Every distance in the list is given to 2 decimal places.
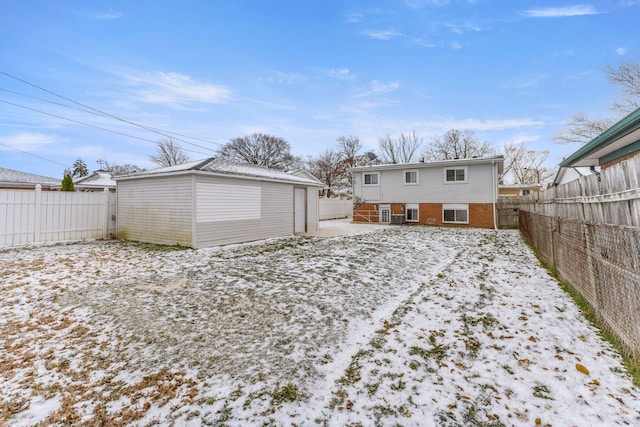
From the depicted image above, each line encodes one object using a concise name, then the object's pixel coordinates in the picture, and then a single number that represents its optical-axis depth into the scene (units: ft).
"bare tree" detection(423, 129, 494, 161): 114.42
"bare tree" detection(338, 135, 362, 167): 139.85
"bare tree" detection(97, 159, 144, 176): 153.40
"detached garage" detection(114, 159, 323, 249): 31.01
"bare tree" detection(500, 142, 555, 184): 116.16
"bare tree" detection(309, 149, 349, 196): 135.85
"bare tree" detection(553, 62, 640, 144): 50.39
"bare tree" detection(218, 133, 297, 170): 133.69
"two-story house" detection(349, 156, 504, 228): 55.26
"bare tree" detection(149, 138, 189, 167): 136.26
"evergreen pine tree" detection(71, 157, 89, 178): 156.25
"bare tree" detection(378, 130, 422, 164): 125.59
